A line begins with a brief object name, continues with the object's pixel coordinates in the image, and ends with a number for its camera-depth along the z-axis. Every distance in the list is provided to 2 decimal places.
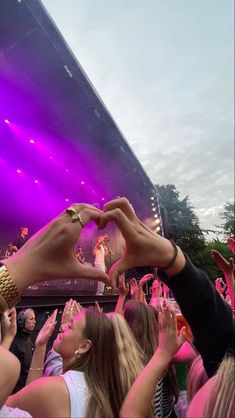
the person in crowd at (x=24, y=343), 2.95
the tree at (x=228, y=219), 34.31
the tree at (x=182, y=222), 23.48
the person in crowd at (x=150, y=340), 1.75
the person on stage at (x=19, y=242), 6.75
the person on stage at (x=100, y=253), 8.31
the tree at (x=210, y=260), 20.52
